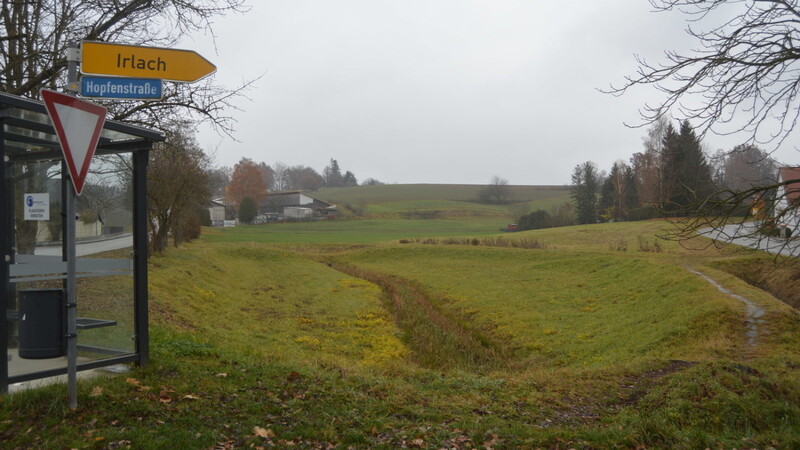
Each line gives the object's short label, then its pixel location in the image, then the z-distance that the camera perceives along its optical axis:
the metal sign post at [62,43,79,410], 5.43
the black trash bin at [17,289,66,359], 6.22
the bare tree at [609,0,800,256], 8.38
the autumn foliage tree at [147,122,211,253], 28.45
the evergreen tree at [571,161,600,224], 76.38
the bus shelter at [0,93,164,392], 6.27
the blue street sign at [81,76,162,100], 5.84
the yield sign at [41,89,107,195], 5.19
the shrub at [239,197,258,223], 83.12
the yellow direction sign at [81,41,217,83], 5.79
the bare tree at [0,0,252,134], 10.70
